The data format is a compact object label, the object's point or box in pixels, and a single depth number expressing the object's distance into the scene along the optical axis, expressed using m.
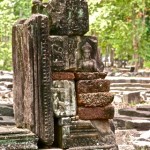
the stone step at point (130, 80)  22.80
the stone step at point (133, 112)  13.06
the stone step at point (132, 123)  11.56
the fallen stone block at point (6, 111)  11.55
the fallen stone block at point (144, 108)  13.80
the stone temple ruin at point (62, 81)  6.02
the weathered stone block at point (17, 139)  5.92
